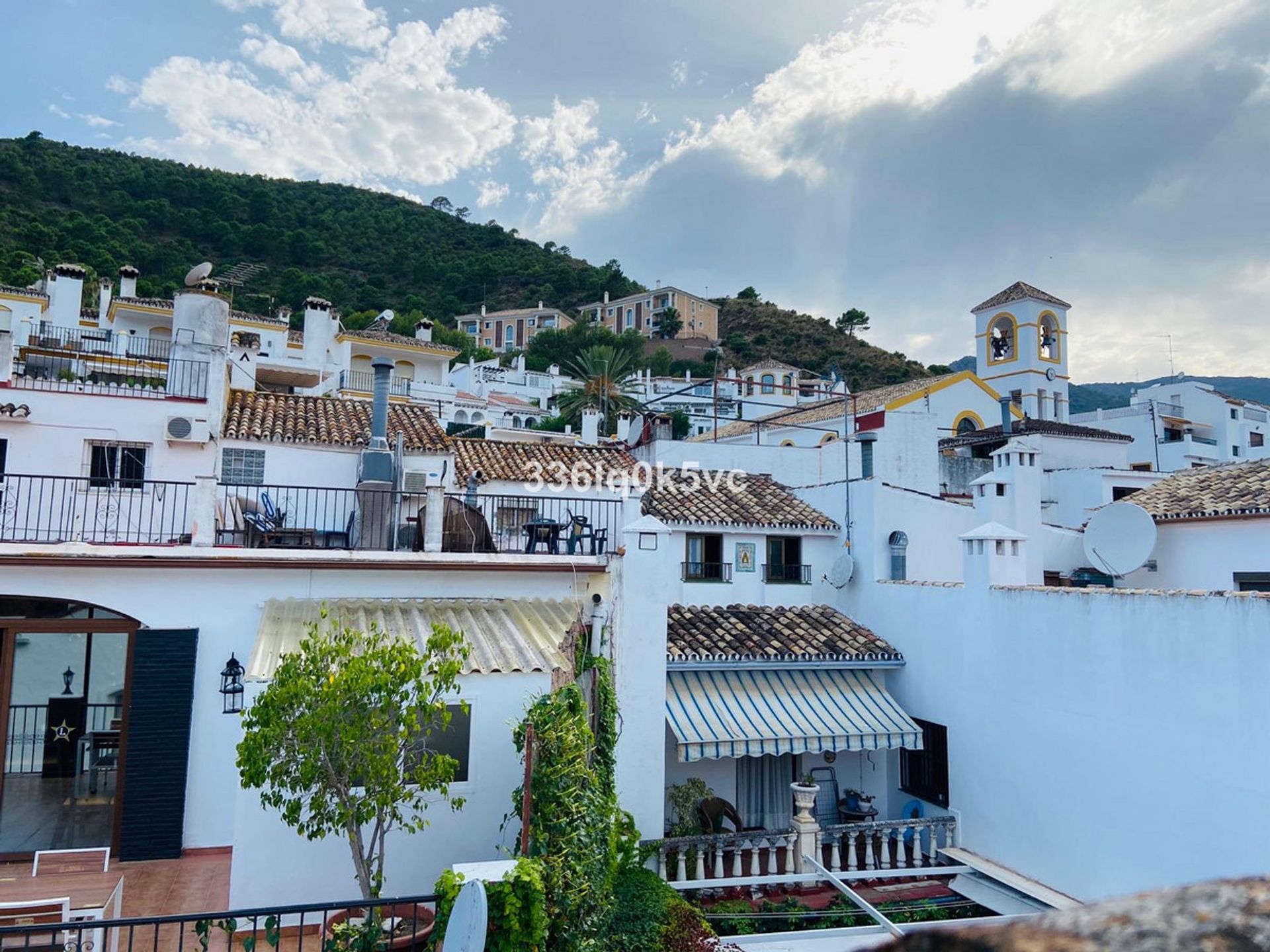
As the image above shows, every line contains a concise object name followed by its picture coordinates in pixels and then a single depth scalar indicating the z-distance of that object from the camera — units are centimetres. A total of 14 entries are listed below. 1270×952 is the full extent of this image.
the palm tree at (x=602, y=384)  6016
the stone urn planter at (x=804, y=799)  1536
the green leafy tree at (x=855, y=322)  11581
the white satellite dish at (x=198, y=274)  2067
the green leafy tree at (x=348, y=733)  870
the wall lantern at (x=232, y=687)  1241
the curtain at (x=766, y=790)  1838
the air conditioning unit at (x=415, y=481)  1819
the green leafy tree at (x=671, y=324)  11112
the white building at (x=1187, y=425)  5388
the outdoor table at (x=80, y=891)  856
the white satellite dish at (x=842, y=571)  2070
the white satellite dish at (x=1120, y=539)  1753
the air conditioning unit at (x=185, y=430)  1797
